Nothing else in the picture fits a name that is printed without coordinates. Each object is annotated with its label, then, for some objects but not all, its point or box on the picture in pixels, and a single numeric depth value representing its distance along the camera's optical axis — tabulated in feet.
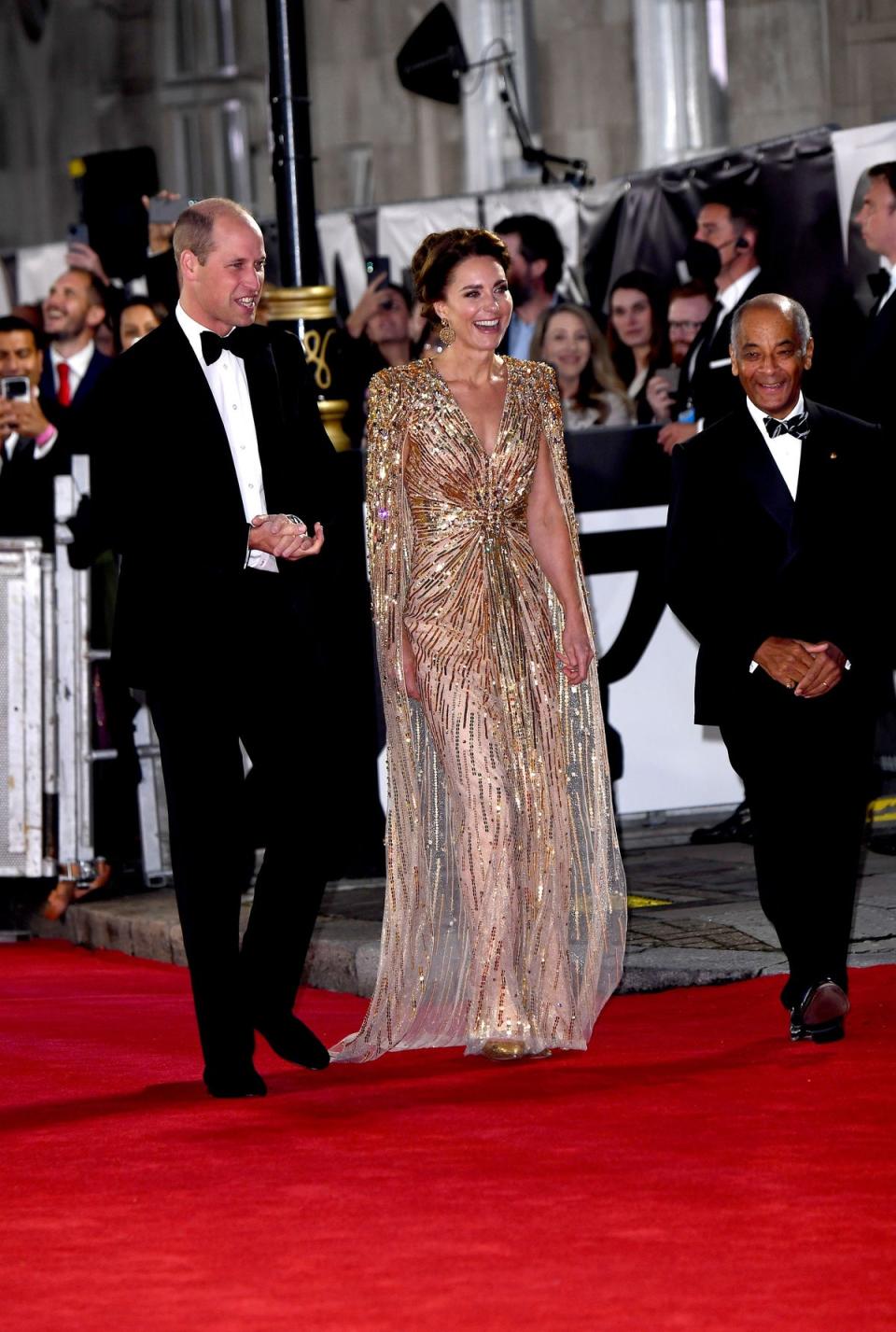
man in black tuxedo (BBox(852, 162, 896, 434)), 53.47
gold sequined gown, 39.50
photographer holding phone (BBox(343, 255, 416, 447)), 81.32
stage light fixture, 97.76
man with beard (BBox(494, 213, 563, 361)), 78.43
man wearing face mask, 59.26
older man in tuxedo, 38.88
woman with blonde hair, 69.72
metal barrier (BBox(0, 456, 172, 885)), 59.41
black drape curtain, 68.08
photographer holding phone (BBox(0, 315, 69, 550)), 63.51
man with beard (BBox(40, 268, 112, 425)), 75.00
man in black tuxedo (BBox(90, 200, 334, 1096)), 35.53
